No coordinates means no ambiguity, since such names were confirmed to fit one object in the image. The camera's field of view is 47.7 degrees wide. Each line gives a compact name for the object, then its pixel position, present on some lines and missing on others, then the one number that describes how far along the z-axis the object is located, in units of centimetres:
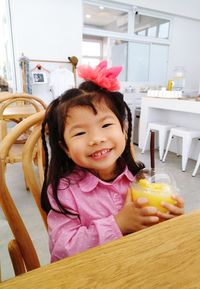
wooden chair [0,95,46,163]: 190
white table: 310
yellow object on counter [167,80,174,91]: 392
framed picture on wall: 427
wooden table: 36
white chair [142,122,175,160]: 332
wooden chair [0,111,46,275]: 57
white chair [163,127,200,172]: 294
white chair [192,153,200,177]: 282
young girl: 64
